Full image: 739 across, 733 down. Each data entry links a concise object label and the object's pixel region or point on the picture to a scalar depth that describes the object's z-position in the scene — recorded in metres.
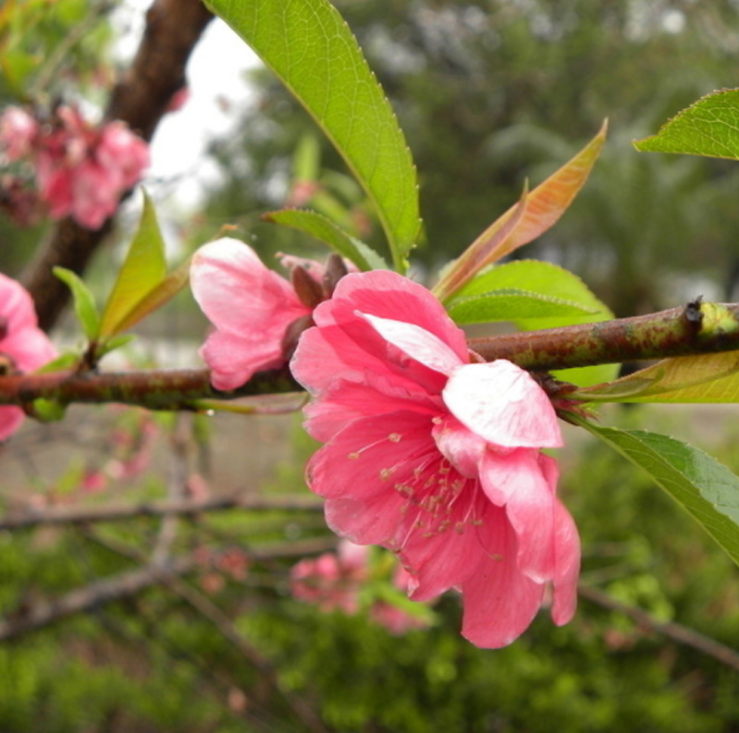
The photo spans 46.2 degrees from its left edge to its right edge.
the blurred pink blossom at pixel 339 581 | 0.55
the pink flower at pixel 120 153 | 0.34
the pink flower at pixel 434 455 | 0.10
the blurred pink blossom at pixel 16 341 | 0.17
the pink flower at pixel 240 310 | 0.13
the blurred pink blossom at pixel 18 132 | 0.35
